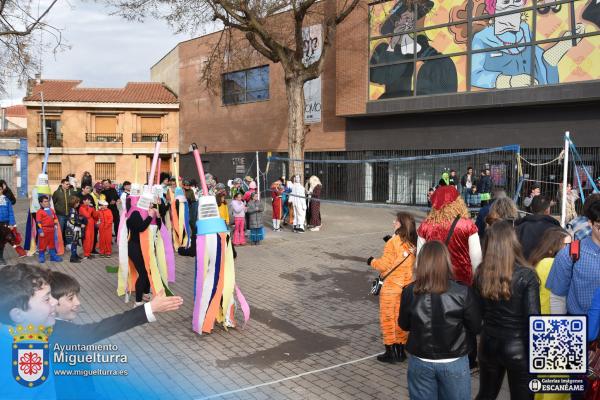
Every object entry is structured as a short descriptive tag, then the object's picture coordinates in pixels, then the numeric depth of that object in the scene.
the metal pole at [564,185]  8.16
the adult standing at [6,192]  11.84
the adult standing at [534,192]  10.51
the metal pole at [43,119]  36.34
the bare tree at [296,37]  17.09
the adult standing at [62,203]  12.34
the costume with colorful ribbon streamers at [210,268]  6.63
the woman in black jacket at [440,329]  3.28
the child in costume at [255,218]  13.87
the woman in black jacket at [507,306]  3.55
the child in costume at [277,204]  16.41
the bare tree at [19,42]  15.74
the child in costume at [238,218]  13.51
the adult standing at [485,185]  13.83
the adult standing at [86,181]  12.75
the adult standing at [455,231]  4.89
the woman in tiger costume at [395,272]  5.64
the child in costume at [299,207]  16.31
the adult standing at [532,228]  5.30
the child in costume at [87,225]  12.14
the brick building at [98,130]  37.47
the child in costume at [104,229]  12.40
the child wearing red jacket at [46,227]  11.32
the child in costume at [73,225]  12.20
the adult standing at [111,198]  13.00
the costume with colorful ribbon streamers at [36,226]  11.63
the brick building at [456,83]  17.52
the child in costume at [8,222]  11.14
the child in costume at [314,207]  16.48
